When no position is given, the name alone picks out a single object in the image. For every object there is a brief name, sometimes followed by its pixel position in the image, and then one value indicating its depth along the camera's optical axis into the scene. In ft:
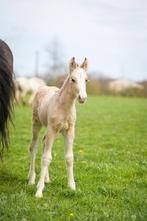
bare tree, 184.03
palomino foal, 20.97
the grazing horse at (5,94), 22.04
